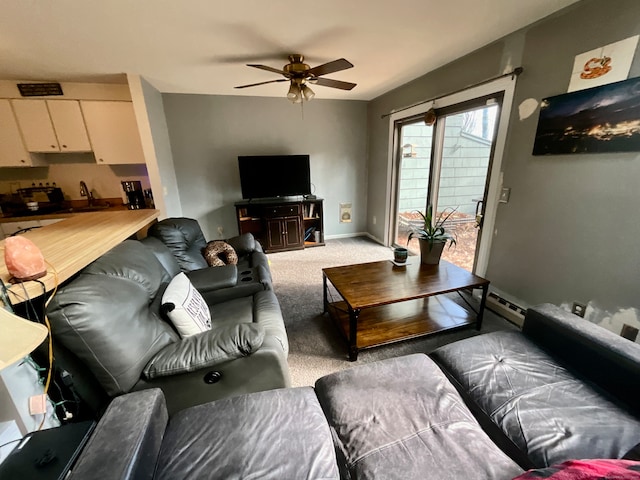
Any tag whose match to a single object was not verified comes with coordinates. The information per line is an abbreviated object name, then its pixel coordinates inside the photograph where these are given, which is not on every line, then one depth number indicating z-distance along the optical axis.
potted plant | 2.28
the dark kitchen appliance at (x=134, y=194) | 3.36
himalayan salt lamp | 0.89
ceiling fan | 2.15
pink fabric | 0.60
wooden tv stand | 3.92
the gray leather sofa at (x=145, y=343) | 0.95
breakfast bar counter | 0.99
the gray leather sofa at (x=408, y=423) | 0.81
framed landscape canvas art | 1.48
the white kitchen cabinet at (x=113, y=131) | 3.06
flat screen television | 3.82
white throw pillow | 1.30
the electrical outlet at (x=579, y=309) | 1.81
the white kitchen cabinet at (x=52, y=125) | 2.95
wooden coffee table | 1.85
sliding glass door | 2.54
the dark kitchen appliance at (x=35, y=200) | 3.26
